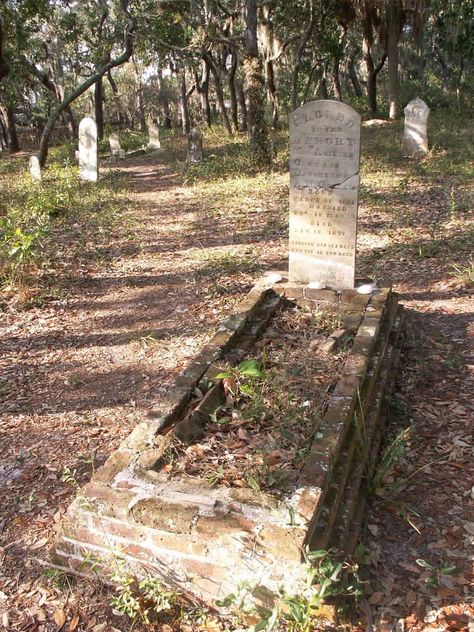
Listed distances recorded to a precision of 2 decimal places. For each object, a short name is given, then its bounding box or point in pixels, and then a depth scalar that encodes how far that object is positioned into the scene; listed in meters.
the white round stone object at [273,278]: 5.73
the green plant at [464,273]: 6.39
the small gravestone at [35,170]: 13.34
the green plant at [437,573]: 2.74
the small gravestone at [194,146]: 15.47
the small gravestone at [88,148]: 13.95
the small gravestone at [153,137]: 21.38
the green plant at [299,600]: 2.28
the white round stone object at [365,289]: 5.29
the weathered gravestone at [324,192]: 4.90
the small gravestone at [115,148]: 18.73
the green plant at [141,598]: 2.58
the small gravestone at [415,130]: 12.88
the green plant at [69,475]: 3.74
